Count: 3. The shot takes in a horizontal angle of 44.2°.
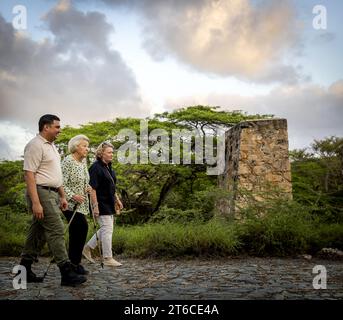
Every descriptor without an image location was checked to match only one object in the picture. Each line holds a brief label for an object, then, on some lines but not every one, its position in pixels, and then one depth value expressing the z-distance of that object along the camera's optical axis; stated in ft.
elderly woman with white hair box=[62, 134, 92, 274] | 18.33
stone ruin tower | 35.73
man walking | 16.02
